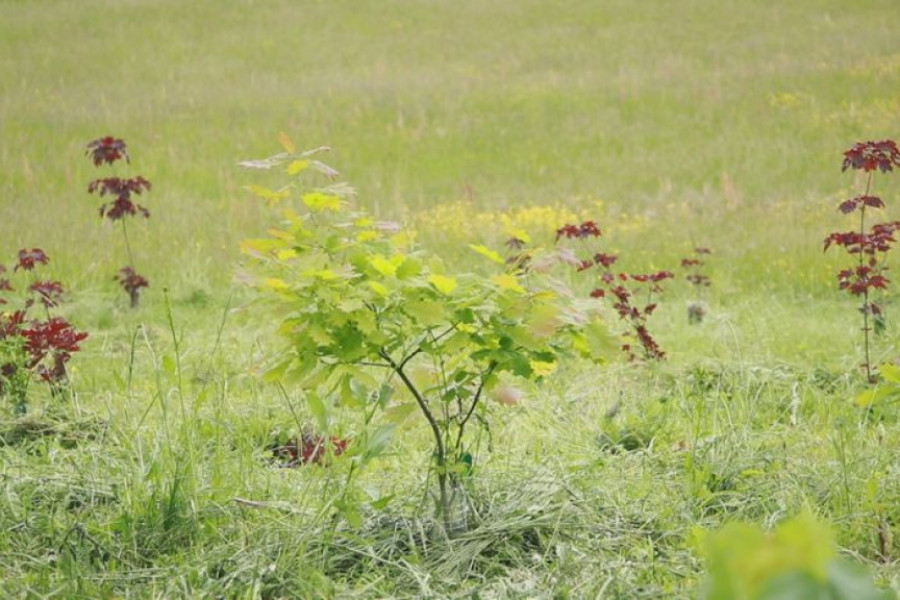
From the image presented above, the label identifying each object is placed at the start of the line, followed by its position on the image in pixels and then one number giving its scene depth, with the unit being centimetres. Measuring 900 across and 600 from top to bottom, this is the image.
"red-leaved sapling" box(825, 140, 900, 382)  1027
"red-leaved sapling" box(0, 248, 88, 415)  959
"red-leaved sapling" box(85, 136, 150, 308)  1497
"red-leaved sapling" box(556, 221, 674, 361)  1094
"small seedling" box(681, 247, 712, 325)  1534
